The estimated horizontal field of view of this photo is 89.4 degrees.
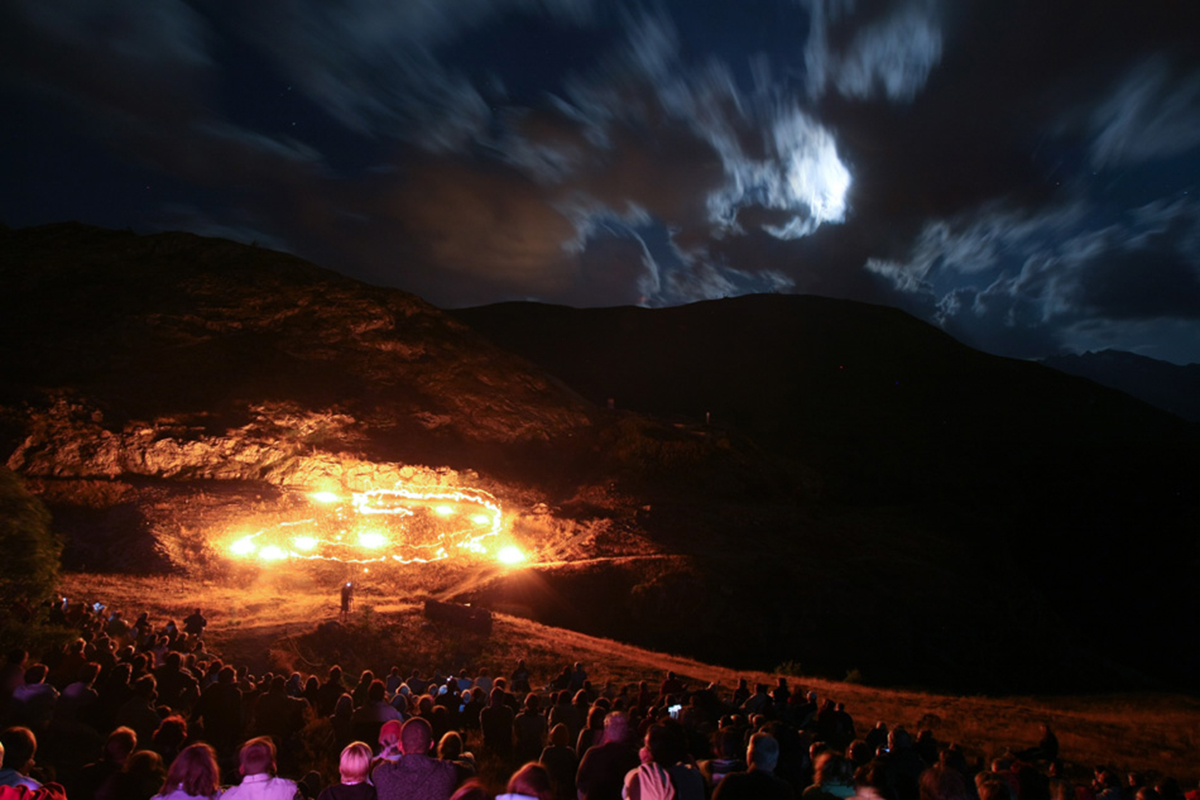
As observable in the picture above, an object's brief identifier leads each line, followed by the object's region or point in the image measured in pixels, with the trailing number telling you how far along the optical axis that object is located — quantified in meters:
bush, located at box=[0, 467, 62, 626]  12.05
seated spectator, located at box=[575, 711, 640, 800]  5.21
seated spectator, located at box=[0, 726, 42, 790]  4.28
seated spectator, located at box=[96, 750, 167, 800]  4.33
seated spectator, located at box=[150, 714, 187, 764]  5.88
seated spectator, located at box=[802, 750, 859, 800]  4.71
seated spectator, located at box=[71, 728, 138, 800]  4.61
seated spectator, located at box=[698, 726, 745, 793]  5.01
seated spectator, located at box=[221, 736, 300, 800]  4.40
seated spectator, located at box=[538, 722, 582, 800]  6.25
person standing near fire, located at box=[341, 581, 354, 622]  21.31
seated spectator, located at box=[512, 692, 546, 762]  8.38
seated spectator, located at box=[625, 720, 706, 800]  4.45
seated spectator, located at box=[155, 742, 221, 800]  4.12
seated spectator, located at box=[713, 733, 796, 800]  3.91
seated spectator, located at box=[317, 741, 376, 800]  4.43
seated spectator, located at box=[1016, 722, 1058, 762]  11.02
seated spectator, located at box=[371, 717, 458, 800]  4.57
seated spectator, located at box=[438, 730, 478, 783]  5.57
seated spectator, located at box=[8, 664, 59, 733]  7.09
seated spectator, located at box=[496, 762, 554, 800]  4.13
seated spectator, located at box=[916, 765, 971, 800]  4.19
